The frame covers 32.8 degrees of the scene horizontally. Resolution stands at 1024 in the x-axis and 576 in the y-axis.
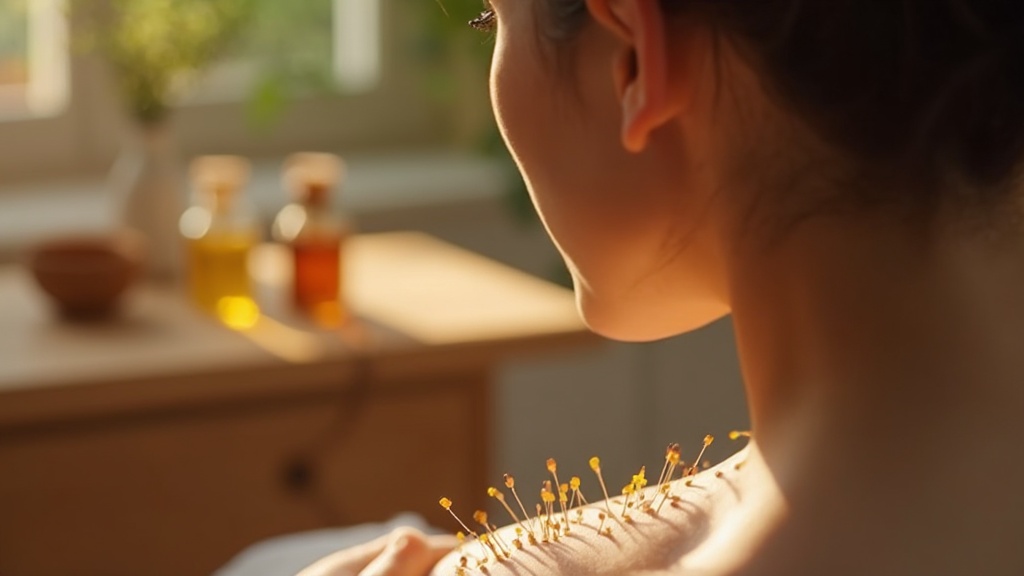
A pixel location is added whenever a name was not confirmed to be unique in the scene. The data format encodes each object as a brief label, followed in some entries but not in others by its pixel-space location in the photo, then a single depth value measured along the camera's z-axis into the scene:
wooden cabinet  1.83
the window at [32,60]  2.63
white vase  2.21
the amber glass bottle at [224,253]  2.06
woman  0.63
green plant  2.21
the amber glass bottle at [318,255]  2.02
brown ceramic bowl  1.99
